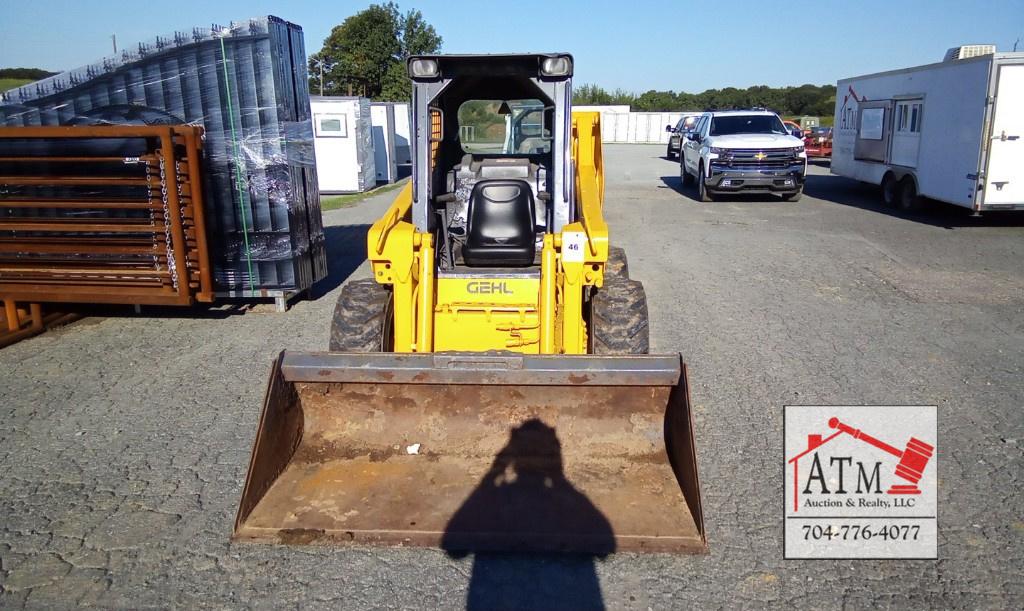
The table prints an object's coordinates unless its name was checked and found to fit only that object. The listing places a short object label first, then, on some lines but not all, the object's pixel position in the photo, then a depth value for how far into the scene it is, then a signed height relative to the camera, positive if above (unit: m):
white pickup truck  16.53 -0.64
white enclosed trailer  12.23 -0.12
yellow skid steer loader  3.69 -1.38
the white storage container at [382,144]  22.41 -0.14
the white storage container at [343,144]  18.61 -0.10
